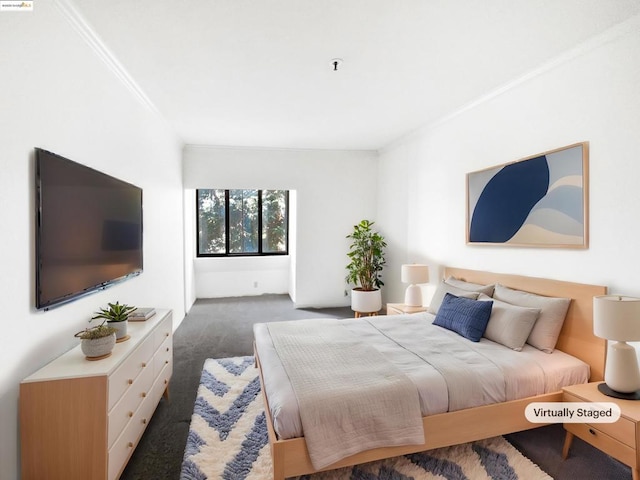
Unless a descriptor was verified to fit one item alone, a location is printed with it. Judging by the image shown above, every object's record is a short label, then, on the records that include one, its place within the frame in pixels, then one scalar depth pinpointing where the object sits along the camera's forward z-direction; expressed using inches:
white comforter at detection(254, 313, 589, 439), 76.7
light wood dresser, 59.6
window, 266.4
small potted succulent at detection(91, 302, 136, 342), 81.4
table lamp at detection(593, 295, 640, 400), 74.6
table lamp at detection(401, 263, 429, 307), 158.4
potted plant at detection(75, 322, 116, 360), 68.5
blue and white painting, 97.3
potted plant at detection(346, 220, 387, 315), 196.7
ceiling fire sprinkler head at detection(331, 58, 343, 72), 101.7
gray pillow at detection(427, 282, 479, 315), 126.9
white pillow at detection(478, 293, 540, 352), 97.8
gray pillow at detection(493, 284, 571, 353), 96.7
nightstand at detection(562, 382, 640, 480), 68.1
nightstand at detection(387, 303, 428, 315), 153.1
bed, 67.8
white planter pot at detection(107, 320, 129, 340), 81.3
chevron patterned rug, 74.7
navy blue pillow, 105.4
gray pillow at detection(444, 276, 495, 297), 123.0
